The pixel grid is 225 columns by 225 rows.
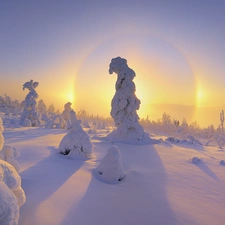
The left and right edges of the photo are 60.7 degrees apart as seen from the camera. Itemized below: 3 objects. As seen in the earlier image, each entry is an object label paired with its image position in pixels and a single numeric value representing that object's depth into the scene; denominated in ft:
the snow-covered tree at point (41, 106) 201.72
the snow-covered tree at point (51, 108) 269.54
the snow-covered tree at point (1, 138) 10.14
